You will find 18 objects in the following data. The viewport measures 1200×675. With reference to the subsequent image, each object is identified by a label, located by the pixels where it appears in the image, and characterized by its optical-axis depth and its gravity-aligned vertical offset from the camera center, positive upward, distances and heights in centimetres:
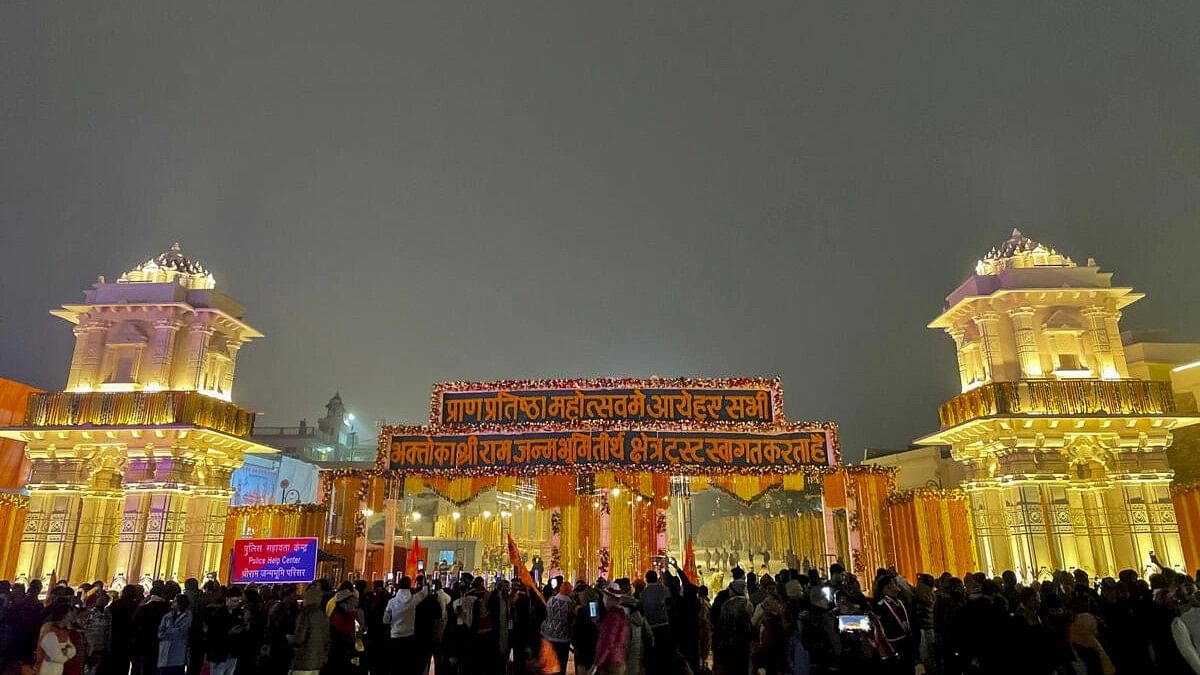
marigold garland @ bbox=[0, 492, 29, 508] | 1814 +129
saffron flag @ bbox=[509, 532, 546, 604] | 1120 -42
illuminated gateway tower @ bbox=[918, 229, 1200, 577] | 1747 +260
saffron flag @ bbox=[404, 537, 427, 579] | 1532 -26
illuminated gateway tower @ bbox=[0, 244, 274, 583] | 1816 +273
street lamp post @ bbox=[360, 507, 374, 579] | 1875 +51
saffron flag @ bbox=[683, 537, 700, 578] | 1465 -34
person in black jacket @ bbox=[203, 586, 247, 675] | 779 -85
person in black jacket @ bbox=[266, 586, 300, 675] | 795 -89
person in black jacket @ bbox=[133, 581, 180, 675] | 818 -75
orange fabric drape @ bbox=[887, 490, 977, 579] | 1864 +19
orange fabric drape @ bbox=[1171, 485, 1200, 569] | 1783 +44
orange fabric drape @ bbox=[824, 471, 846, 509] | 1875 +130
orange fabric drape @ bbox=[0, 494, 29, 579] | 1808 +63
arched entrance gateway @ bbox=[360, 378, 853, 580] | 1866 +230
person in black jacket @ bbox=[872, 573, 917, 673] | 705 -79
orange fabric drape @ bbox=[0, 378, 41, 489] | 2264 +329
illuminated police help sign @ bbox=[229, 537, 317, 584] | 1300 -19
